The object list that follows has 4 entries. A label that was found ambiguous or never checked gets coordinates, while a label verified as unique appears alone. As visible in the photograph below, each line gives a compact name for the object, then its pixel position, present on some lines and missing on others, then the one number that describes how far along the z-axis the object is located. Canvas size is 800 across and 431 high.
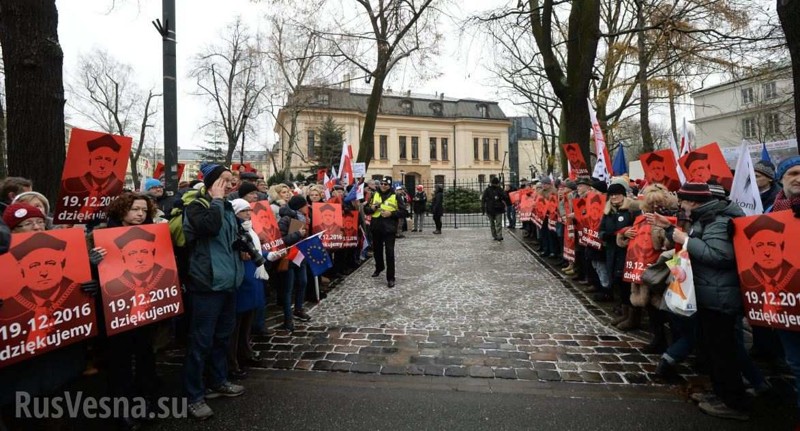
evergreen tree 37.59
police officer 8.48
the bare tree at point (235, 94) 29.92
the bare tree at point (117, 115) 34.50
